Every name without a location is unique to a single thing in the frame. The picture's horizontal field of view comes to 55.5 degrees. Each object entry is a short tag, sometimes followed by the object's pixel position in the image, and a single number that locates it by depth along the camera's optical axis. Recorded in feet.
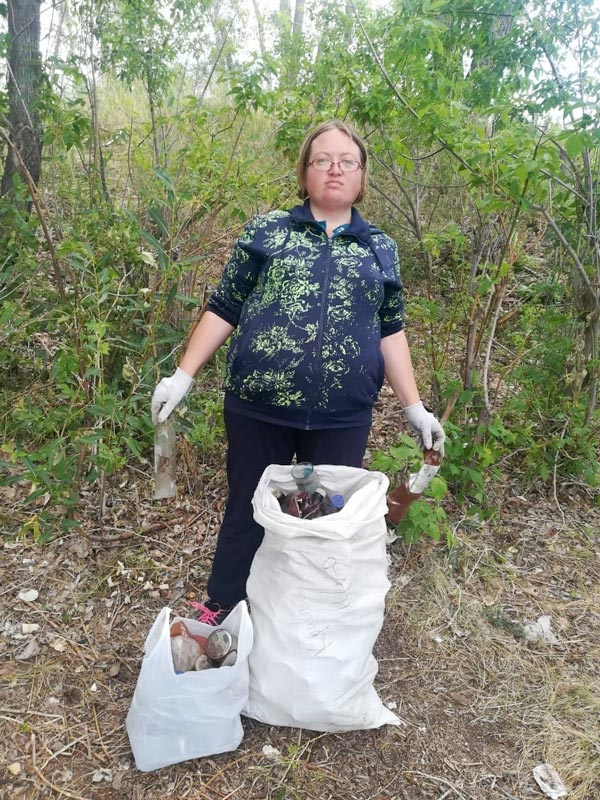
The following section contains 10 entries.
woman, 5.12
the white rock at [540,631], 6.95
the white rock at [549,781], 5.24
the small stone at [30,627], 6.45
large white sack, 4.86
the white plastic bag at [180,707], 4.61
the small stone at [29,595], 6.81
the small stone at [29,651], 6.14
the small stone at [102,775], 5.04
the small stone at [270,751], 5.29
